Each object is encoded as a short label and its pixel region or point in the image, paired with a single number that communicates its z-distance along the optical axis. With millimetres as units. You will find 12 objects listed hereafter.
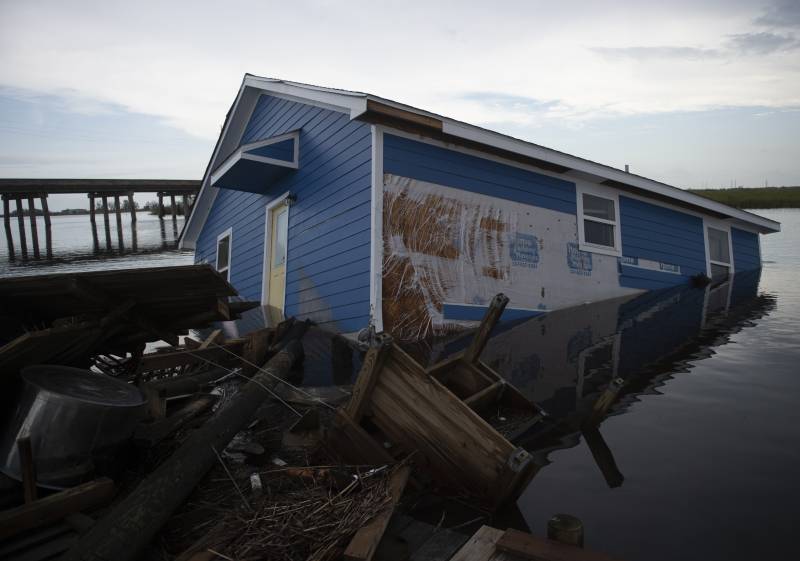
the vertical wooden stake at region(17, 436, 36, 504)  2891
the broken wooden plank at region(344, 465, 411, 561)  2482
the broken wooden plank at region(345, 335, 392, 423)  3543
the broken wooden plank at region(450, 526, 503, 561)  2566
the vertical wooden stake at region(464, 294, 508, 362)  4531
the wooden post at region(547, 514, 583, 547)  2510
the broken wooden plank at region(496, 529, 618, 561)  2412
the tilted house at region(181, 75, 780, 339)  8023
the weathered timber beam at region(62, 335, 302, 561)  2578
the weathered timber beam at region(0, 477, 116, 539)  2760
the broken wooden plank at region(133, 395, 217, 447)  4243
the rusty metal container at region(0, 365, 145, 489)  3293
